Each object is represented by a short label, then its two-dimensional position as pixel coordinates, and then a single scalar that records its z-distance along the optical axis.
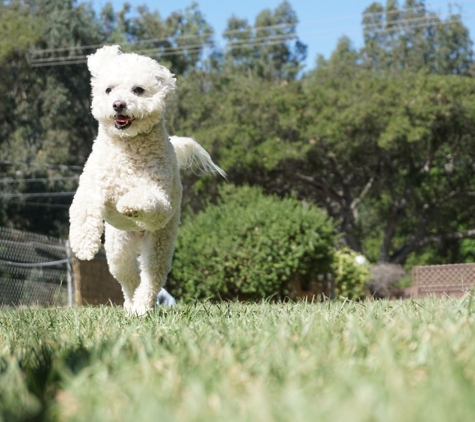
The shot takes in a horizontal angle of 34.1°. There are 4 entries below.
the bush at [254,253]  14.09
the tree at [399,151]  28.22
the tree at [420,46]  44.31
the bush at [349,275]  17.83
